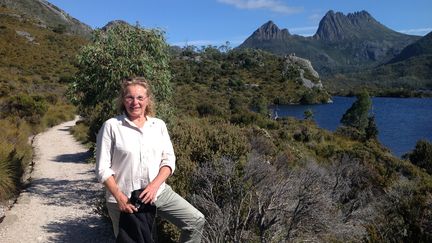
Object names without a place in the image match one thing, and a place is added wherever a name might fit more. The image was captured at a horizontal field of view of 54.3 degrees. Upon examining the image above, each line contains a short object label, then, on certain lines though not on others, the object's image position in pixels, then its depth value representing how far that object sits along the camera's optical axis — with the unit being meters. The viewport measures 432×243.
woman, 3.24
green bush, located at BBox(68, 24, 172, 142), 7.71
